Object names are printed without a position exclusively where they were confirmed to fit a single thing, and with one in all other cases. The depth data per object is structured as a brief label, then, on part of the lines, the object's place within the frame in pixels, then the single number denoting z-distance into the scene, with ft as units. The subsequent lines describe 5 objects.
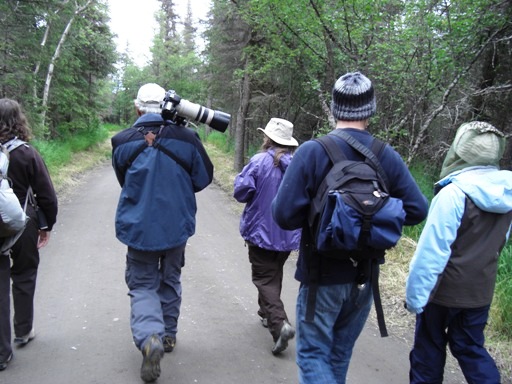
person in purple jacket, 13.53
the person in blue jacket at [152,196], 11.28
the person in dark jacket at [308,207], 8.00
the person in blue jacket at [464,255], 9.05
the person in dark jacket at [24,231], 11.51
